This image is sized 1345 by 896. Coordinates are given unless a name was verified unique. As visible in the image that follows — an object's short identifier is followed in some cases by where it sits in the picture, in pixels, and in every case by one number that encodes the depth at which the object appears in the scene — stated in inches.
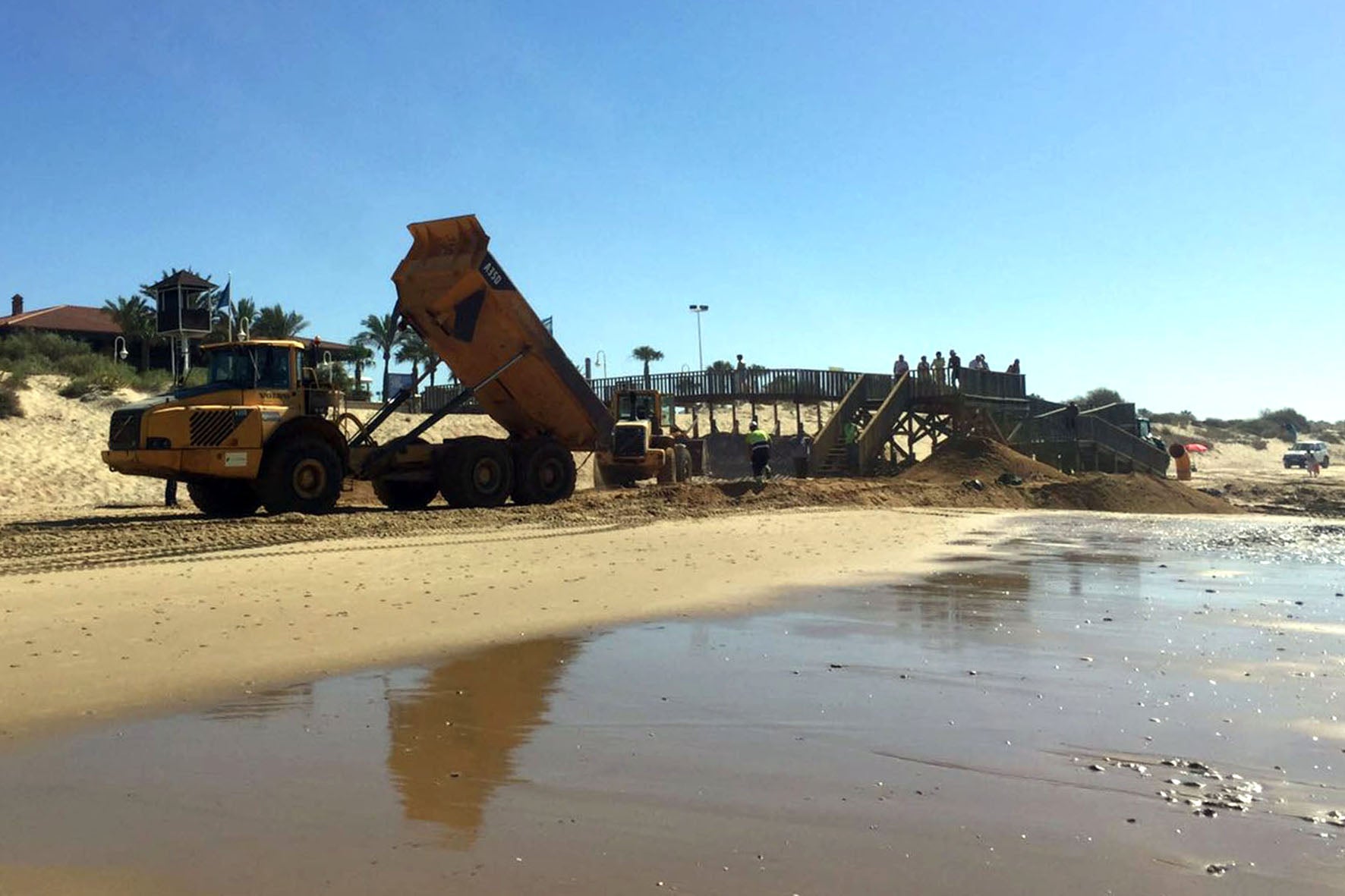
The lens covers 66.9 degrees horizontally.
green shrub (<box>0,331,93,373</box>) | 1323.8
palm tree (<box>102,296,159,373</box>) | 1670.3
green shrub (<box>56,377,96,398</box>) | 1114.7
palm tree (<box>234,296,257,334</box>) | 1801.2
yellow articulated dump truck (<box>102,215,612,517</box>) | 571.8
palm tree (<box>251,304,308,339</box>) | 1817.2
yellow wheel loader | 883.4
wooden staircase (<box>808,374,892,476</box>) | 1078.4
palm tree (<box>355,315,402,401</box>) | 2075.9
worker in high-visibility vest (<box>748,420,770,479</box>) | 951.6
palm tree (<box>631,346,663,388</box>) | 3260.3
